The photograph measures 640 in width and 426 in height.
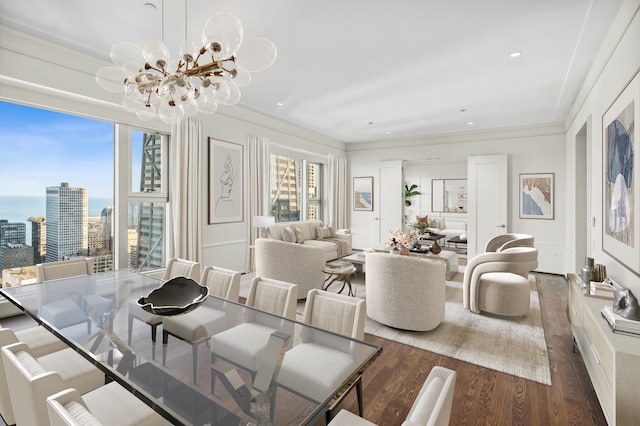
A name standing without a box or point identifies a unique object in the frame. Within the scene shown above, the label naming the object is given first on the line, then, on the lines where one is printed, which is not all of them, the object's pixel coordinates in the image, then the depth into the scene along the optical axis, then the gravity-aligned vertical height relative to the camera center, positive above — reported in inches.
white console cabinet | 58.9 -32.4
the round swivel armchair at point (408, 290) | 119.1 -30.5
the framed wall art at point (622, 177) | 82.0 +10.9
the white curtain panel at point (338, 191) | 312.5 +23.1
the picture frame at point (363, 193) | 325.4 +21.8
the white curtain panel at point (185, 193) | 175.3 +12.0
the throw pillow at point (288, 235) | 230.5 -16.0
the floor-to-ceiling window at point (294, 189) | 271.9 +24.0
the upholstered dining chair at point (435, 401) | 33.6 -22.5
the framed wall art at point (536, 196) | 239.9 +14.0
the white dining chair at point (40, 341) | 74.5 -31.4
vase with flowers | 171.6 -16.1
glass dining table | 43.4 -26.7
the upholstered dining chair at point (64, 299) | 74.3 -24.2
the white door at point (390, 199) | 307.3 +15.0
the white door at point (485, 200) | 253.9 +11.5
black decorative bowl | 74.9 -21.3
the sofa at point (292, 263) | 160.4 -26.1
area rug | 100.6 -48.6
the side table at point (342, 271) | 153.9 -29.1
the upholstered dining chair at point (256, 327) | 57.3 -25.7
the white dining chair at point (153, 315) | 67.4 -24.6
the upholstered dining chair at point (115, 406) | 35.4 -32.1
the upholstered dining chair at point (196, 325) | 63.6 -25.4
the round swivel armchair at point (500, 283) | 137.6 -31.6
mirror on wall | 377.6 +22.6
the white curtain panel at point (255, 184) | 222.4 +21.8
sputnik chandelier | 67.9 +36.3
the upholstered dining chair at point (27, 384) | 37.8 -21.3
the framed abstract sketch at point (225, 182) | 197.0 +21.2
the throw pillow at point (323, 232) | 263.7 -15.9
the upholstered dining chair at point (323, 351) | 50.4 -27.2
